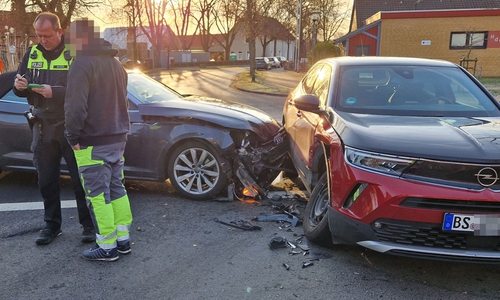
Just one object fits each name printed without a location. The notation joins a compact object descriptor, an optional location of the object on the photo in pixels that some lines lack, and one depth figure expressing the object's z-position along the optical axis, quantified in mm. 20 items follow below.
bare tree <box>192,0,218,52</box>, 60344
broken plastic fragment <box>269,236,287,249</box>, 3672
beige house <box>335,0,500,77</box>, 26750
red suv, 2760
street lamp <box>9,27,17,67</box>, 17859
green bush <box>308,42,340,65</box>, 32500
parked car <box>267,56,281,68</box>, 57394
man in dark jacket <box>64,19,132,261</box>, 3184
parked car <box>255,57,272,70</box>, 50312
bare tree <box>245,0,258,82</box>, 23734
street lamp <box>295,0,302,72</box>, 28734
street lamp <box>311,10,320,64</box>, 25453
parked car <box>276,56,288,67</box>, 63588
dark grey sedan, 4824
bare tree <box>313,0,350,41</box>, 48406
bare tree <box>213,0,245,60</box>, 61425
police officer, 3457
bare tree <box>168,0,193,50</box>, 55384
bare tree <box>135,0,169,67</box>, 47575
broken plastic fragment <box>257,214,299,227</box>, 4262
